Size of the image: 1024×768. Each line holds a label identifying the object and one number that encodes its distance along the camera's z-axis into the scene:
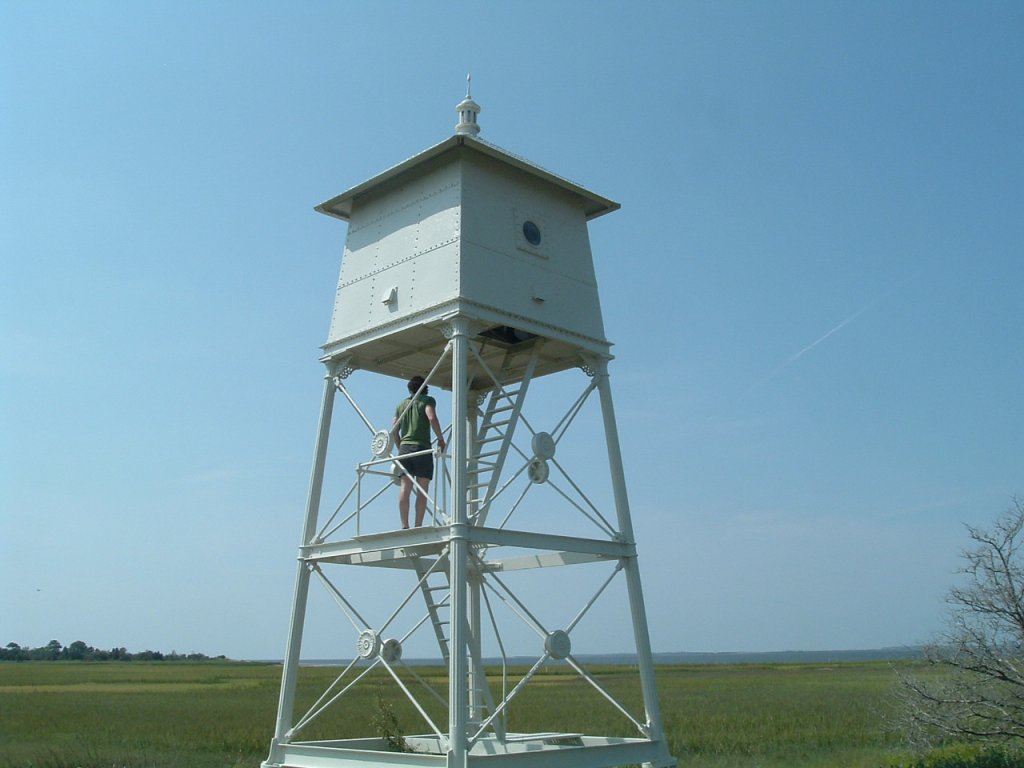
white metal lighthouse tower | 13.81
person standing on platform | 15.34
